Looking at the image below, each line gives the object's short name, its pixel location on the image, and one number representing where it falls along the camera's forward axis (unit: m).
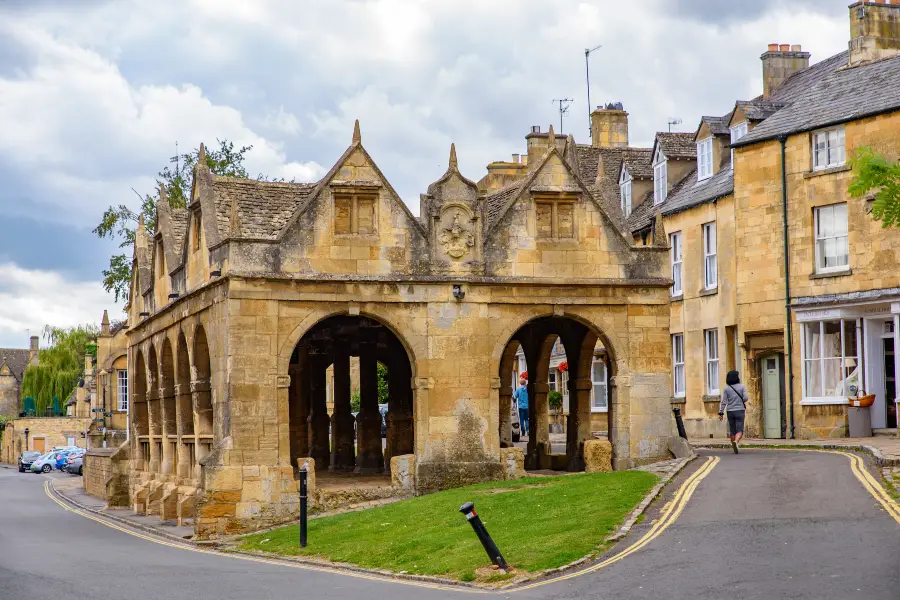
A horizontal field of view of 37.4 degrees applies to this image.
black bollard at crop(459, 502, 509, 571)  16.72
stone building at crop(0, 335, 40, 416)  132.88
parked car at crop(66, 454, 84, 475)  65.62
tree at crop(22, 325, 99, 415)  99.19
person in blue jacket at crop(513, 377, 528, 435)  50.06
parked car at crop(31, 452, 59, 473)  74.75
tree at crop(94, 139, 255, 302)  55.16
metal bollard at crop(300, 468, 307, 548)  22.03
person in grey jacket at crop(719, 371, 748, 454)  27.38
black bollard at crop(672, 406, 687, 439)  28.73
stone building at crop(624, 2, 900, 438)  34.16
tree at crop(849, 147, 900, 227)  17.69
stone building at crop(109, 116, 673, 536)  26.16
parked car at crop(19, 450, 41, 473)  77.01
